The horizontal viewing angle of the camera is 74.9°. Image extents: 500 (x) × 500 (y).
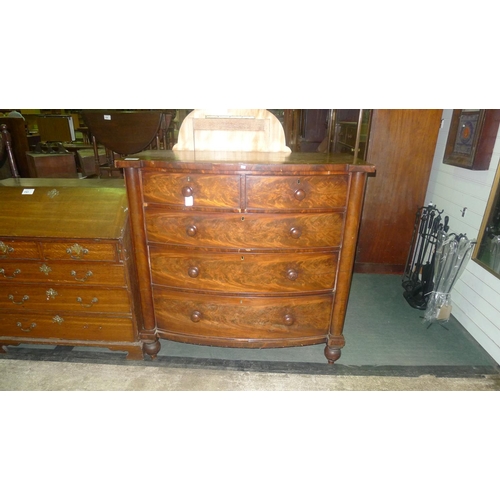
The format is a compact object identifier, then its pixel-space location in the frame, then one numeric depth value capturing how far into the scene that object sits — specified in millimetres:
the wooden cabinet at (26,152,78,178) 4219
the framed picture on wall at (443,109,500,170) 2643
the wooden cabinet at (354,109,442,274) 3361
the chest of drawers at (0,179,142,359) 2188
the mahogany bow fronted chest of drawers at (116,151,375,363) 1929
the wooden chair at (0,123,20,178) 2742
